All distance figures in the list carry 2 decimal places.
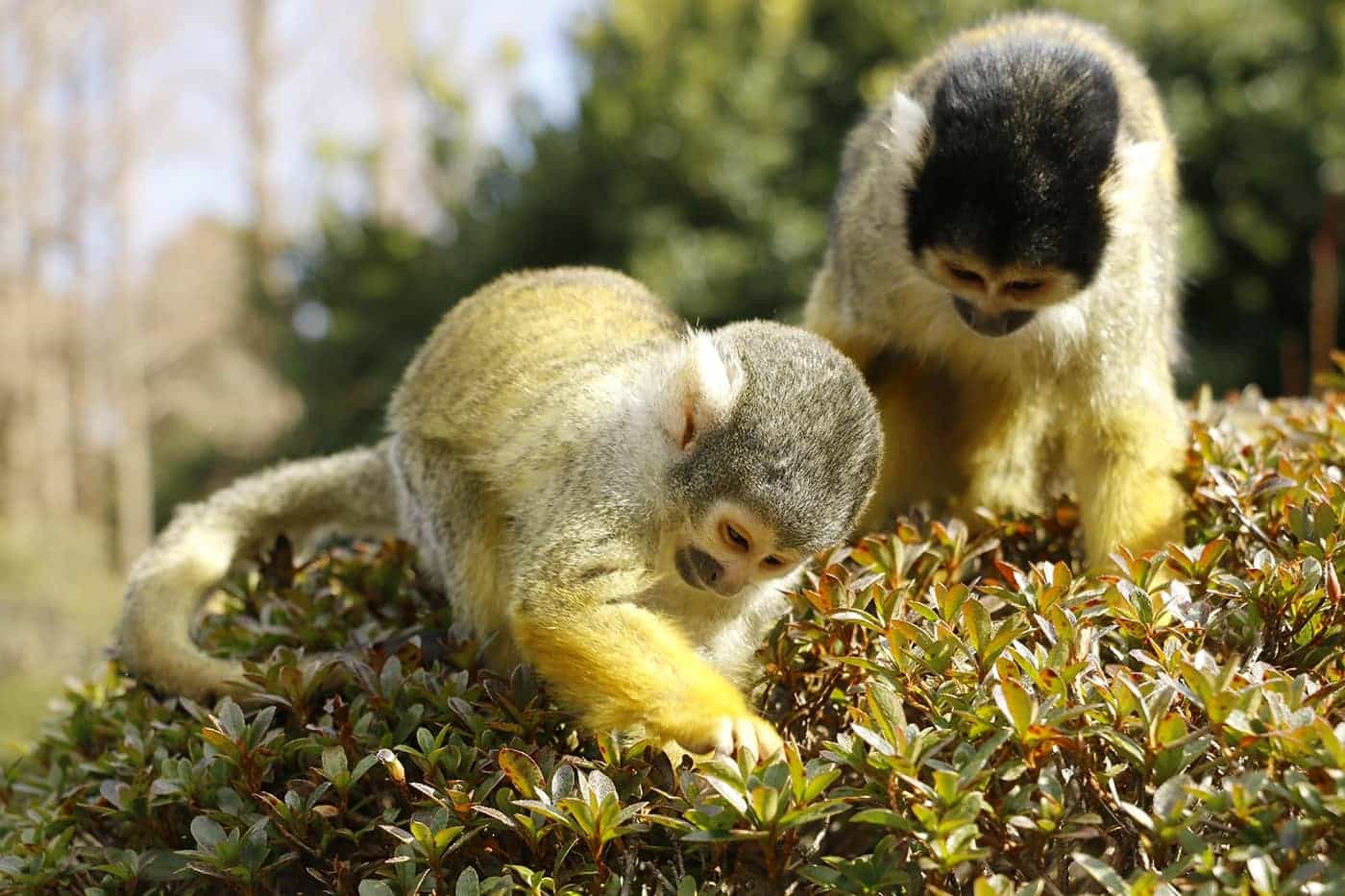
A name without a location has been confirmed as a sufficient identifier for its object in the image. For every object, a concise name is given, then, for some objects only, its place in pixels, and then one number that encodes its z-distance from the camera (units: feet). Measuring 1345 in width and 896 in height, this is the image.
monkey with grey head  4.53
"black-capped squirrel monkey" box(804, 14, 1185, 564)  4.74
